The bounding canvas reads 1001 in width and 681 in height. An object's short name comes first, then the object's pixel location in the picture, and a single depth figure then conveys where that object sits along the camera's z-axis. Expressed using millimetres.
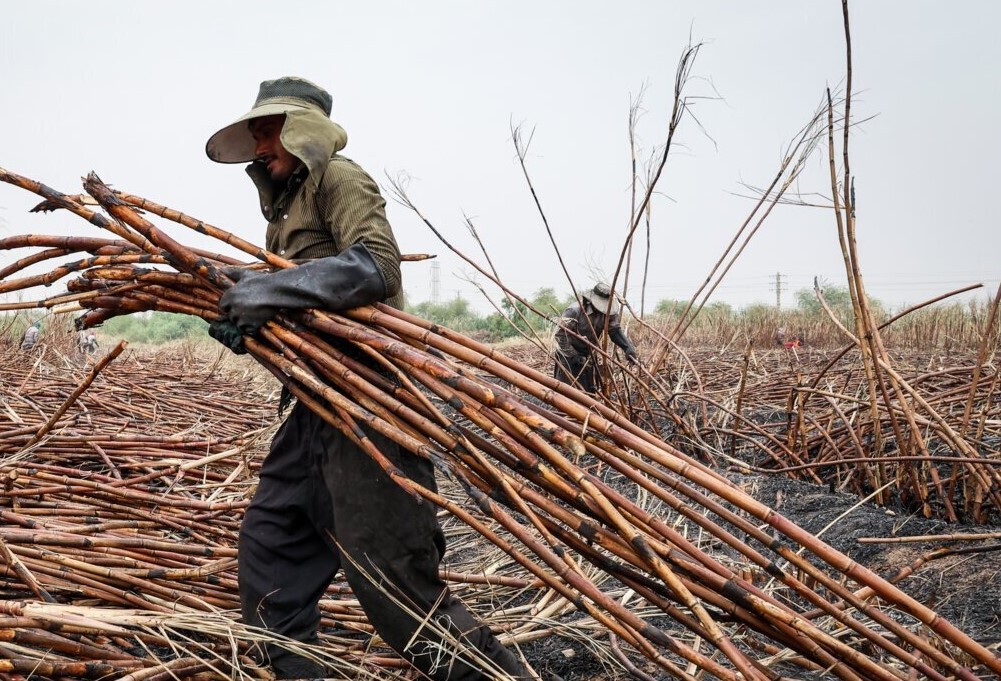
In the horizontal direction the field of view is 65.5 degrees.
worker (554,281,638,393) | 7508
